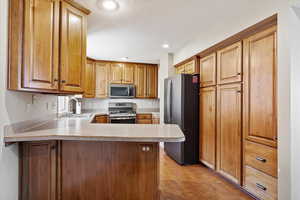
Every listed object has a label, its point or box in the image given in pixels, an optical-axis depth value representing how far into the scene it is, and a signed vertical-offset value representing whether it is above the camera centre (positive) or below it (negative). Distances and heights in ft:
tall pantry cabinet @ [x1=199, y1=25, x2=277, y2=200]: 6.20 -0.48
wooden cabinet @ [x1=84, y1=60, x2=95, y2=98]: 15.34 +1.86
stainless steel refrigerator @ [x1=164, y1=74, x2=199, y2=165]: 10.71 -0.87
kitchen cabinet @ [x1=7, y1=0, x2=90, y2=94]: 4.77 +1.66
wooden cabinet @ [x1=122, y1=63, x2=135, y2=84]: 16.89 +2.59
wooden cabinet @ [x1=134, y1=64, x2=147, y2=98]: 17.13 +2.02
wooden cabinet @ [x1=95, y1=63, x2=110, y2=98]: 16.35 +2.01
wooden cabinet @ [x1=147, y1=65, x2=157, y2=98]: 17.42 +1.88
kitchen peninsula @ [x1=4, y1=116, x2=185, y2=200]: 5.32 -2.07
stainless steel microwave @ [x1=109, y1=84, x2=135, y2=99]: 16.31 +0.91
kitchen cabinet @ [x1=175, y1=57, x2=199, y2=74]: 11.23 +2.38
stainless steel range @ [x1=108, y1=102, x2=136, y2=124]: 15.56 -1.08
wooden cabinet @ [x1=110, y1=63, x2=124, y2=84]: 16.63 +2.65
